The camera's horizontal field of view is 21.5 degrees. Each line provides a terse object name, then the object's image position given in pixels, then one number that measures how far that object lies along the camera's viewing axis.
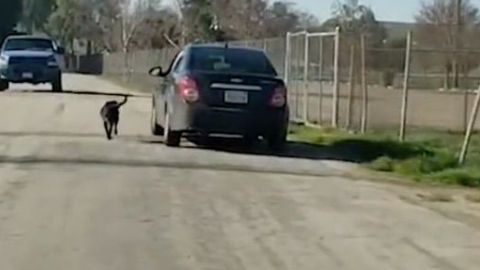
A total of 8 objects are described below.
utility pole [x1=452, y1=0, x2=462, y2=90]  31.54
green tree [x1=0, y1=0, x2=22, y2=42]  81.94
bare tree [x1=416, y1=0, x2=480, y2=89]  33.87
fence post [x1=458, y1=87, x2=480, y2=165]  16.91
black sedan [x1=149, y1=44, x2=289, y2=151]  18.22
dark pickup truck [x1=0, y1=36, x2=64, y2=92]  40.00
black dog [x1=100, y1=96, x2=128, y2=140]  20.36
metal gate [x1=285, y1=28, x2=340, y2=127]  25.95
